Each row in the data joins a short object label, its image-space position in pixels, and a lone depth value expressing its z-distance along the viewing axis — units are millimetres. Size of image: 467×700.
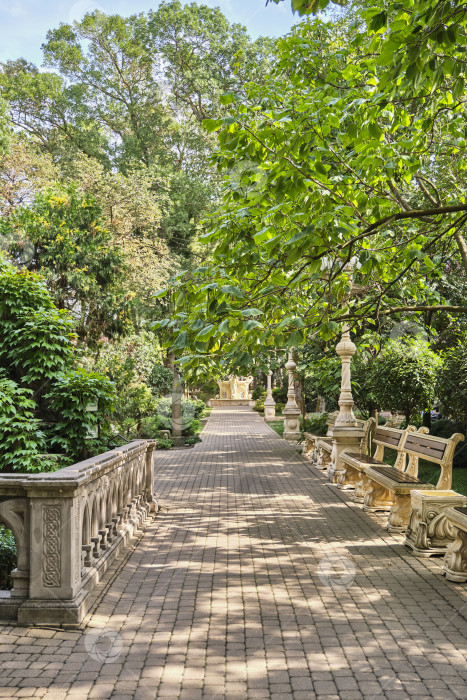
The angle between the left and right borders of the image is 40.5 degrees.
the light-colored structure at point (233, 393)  55750
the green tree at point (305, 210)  5094
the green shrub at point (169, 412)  22906
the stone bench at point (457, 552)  5973
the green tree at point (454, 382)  12539
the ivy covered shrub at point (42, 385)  8359
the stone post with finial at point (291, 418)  22594
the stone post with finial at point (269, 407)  37344
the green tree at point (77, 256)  15062
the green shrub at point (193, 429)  23781
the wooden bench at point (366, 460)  10248
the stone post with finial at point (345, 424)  12789
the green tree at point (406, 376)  13180
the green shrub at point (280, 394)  45738
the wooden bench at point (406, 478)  7887
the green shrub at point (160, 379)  31141
